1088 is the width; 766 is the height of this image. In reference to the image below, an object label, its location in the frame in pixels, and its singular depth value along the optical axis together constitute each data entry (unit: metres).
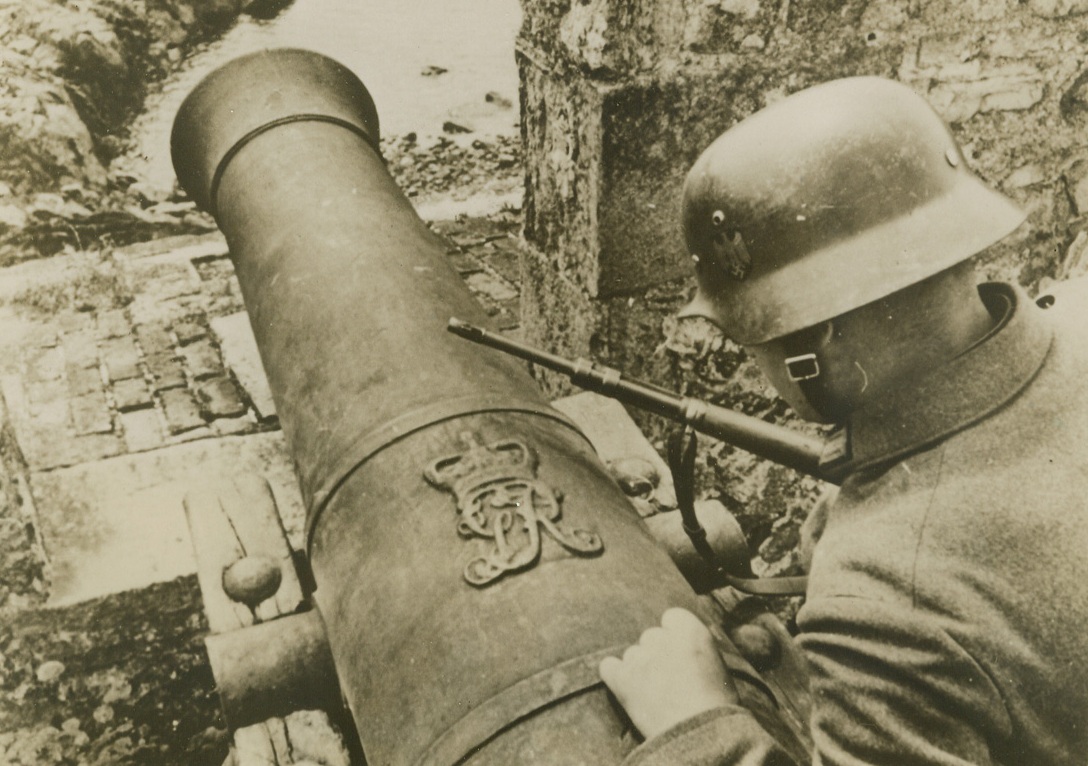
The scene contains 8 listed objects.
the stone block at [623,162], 2.73
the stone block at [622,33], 2.60
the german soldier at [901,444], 1.18
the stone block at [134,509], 3.11
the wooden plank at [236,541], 2.37
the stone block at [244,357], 4.12
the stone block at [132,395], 4.09
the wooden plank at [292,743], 2.11
